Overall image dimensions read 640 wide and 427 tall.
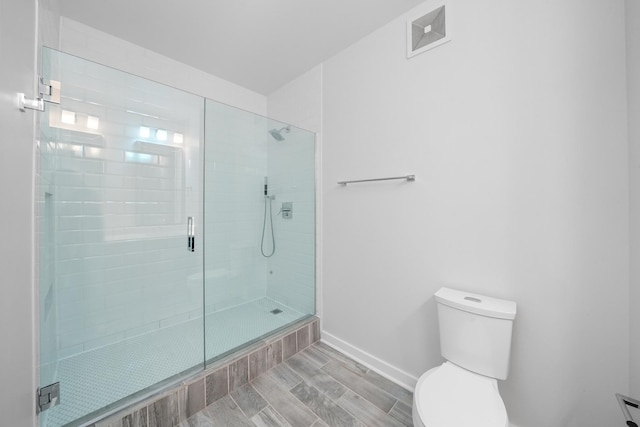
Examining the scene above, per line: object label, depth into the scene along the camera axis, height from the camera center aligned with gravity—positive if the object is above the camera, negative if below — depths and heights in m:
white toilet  0.91 -0.76
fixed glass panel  2.12 -0.10
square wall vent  1.42 +1.16
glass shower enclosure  1.44 -0.19
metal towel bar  1.55 +0.24
